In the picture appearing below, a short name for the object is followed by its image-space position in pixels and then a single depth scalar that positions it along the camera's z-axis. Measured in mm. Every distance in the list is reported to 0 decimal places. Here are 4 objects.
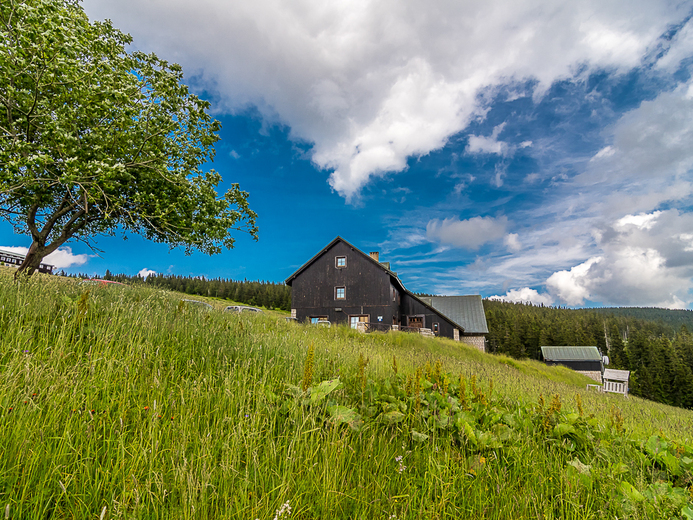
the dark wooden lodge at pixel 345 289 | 29125
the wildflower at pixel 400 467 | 2693
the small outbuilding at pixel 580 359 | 53188
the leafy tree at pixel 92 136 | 8508
